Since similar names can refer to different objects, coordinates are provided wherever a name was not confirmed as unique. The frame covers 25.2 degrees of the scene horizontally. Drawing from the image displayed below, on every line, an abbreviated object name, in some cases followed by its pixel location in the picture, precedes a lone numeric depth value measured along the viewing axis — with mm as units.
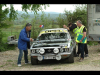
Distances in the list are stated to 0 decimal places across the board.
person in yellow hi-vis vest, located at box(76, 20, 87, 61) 10127
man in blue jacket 9477
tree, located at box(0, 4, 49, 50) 11500
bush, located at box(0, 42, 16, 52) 15305
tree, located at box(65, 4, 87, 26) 23816
